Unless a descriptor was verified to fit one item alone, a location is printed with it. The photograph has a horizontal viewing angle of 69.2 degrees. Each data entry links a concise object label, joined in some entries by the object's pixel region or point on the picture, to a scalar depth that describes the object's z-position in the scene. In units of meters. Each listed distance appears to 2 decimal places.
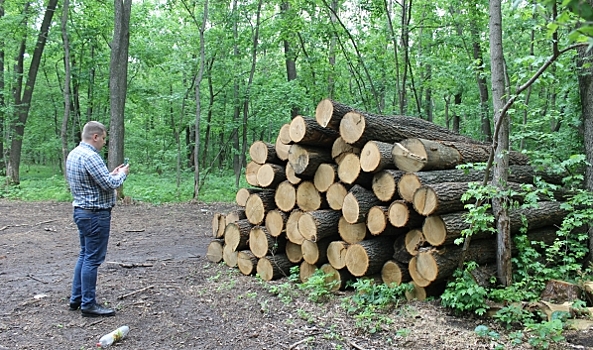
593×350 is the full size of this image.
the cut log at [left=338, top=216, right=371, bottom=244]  4.94
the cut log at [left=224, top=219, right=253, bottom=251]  5.89
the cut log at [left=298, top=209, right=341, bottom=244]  5.05
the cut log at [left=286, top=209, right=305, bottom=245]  5.37
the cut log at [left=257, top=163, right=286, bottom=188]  5.71
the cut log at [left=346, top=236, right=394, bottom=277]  4.73
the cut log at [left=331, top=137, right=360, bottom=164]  5.18
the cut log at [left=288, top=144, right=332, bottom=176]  5.29
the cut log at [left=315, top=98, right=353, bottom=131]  5.07
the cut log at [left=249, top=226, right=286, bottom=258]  5.59
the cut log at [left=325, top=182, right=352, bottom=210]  5.09
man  4.15
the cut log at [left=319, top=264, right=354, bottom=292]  4.98
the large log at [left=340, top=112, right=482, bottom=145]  4.90
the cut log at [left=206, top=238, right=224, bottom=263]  6.22
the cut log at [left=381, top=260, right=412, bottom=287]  4.64
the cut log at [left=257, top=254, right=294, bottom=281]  5.52
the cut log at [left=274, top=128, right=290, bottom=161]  5.65
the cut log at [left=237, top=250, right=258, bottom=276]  5.70
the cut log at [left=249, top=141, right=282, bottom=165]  5.86
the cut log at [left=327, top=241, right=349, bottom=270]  4.98
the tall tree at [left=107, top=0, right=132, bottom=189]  11.57
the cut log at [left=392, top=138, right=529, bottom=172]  4.79
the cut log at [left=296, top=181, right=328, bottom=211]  5.38
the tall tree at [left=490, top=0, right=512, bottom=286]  4.36
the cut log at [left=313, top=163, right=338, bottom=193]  5.23
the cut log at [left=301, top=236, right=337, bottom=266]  5.18
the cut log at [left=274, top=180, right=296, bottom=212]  5.54
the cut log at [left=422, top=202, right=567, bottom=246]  4.30
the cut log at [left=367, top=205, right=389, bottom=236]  4.66
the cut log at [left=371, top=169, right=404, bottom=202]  4.69
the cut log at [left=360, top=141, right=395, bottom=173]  4.73
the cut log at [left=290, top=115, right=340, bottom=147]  5.25
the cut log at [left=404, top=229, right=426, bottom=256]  4.50
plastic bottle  3.59
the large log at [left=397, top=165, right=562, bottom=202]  4.51
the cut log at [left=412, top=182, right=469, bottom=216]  4.28
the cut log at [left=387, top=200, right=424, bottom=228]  4.51
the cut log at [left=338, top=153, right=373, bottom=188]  4.95
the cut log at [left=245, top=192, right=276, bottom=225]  5.77
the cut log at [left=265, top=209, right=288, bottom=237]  5.56
